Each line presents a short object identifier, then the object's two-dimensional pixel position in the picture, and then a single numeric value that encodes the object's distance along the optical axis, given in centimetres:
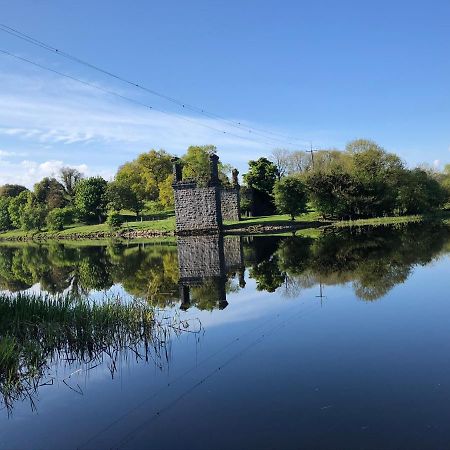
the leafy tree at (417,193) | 5044
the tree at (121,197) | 6556
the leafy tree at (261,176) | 6112
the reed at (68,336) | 827
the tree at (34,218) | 7491
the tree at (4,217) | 8712
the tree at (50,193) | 8319
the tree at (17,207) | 8369
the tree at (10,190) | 10100
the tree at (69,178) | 9088
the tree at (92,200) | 7244
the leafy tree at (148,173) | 7400
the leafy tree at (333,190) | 4900
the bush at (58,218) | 7144
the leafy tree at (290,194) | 4879
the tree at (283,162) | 7644
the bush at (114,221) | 6131
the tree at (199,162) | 6231
